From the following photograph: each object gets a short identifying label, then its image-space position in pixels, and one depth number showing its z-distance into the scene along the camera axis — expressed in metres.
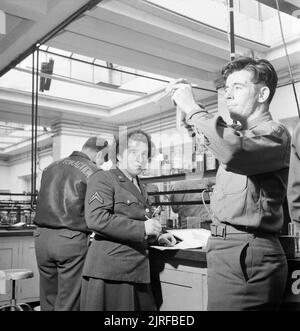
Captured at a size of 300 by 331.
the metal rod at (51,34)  3.20
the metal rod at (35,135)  3.72
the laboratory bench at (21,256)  3.84
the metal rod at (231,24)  1.79
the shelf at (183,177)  2.33
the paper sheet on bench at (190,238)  1.76
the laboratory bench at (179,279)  1.65
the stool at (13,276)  2.97
